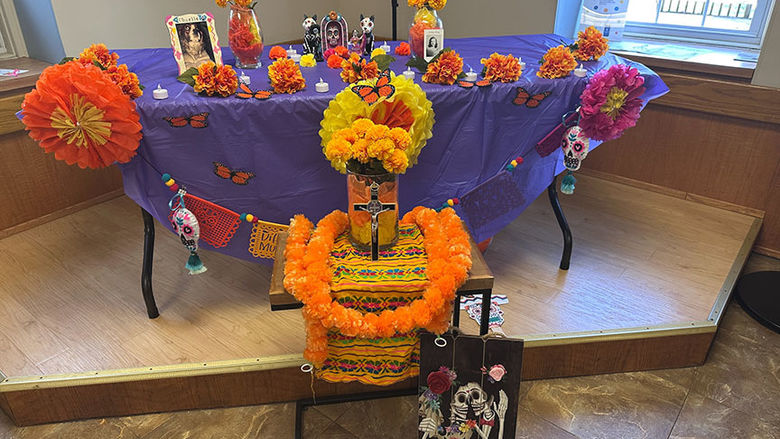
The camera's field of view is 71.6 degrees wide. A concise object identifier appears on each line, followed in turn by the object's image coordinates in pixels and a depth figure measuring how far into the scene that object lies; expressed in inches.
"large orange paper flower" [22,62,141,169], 58.9
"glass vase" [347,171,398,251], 53.1
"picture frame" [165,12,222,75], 71.7
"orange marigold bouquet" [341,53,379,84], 72.2
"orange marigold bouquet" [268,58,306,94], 67.7
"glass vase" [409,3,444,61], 79.3
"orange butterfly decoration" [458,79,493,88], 71.9
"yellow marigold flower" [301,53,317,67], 82.3
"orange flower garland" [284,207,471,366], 49.4
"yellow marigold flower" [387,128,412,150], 50.1
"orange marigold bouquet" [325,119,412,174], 49.2
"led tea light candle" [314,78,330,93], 68.8
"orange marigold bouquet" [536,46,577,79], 75.4
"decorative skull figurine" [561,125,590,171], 74.3
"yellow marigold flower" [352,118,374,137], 50.2
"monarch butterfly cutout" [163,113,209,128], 65.7
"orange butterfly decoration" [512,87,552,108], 74.4
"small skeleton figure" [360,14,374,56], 88.4
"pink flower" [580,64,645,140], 71.3
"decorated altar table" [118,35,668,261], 67.1
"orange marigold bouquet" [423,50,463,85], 71.6
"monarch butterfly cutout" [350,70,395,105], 52.2
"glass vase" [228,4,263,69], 76.1
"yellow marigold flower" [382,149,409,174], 49.9
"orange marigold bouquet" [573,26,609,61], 84.0
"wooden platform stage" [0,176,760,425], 68.5
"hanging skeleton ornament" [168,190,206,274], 68.0
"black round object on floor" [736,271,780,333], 82.8
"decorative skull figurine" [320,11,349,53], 87.6
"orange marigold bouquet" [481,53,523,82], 73.1
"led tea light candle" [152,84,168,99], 65.8
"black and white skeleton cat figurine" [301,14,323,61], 86.8
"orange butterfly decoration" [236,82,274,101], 66.6
